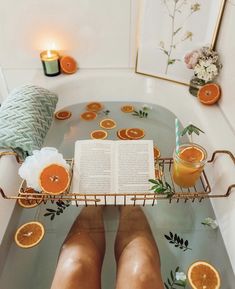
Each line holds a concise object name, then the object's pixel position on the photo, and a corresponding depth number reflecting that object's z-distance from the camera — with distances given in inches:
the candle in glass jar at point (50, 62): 58.1
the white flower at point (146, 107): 60.6
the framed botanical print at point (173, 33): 50.0
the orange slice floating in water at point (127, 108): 60.1
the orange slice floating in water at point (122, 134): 51.3
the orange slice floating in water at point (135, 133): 51.8
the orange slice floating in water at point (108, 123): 55.1
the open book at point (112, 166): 35.0
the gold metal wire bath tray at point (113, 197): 32.9
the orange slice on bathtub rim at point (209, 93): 49.5
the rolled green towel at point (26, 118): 38.9
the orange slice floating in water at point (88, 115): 57.7
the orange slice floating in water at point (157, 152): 46.2
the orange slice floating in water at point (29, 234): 35.2
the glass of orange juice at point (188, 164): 33.8
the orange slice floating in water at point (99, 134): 52.4
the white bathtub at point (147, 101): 36.6
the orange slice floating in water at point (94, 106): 60.2
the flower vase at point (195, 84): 52.0
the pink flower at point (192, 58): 51.8
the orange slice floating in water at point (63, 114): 57.6
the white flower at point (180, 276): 34.4
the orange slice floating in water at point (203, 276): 31.2
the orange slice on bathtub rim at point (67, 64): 60.1
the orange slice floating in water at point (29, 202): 37.1
